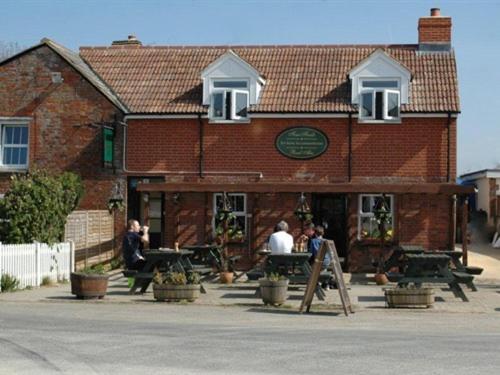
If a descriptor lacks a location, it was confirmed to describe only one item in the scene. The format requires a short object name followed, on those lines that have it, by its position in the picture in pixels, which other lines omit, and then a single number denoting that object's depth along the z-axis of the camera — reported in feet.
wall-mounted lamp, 92.53
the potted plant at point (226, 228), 87.25
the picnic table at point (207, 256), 79.61
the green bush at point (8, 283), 67.72
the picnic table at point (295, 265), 63.46
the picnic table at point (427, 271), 62.64
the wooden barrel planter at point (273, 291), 60.49
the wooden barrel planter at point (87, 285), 63.26
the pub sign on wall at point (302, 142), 92.43
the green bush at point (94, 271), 64.34
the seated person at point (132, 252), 69.56
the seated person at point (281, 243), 67.82
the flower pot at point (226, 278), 77.71
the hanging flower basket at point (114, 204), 92.89
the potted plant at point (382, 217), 84.99
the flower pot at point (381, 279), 77.46
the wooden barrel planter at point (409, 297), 59.62
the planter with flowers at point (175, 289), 62.13
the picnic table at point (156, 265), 65.77
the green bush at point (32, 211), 73.00
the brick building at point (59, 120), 94.53
